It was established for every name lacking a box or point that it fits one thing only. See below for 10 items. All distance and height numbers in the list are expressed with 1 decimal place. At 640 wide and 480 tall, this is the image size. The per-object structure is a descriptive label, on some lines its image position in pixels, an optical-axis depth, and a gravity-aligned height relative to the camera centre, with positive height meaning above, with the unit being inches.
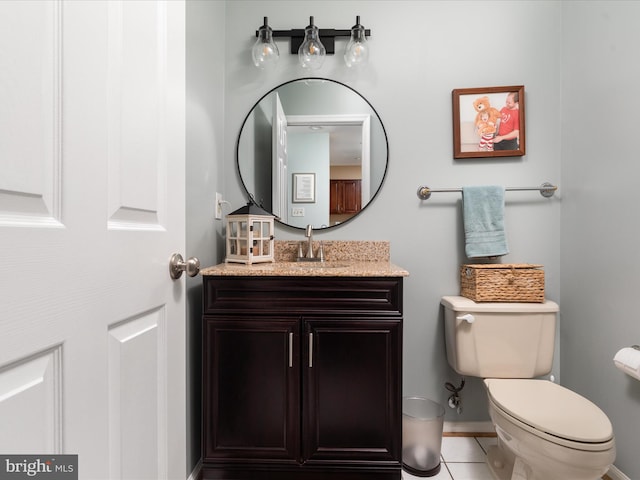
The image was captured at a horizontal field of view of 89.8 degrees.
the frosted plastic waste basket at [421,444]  55.2 -36.0
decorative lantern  57.2 +0.4
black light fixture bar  66.4 +42.3
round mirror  67.9 +18.3
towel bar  65.5 +10.0
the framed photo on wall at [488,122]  66.0 +23.9
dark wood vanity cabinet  49.4 -21.6
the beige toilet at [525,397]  39.5 -23.9
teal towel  63.0 +3.2
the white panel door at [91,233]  15.6 +0.3
